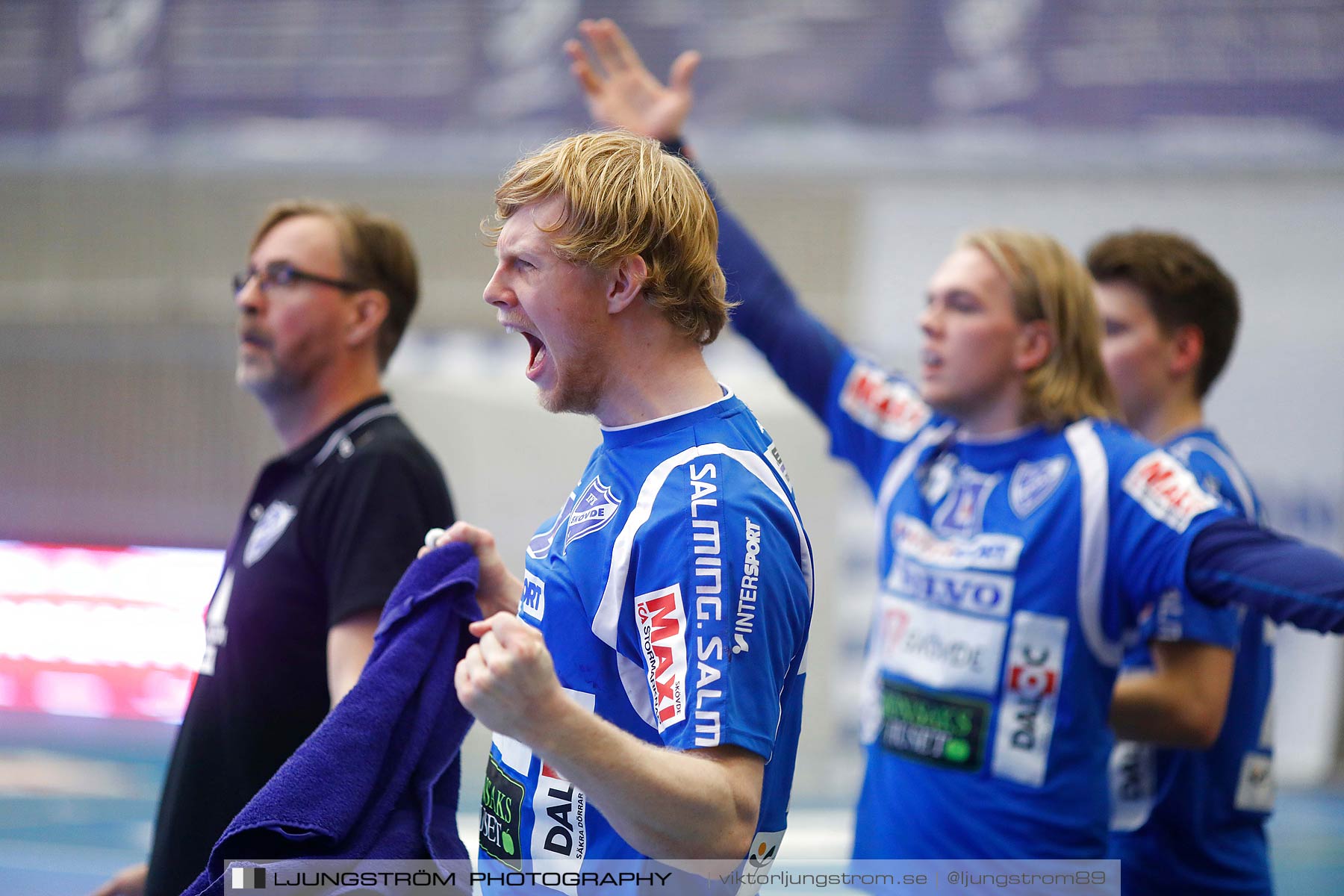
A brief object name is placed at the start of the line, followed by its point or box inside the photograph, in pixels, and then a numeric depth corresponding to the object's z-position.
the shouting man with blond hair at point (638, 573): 3.80
